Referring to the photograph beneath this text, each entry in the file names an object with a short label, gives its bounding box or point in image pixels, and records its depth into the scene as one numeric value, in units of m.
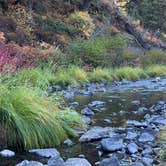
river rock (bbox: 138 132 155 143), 6.91
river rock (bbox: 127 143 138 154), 6.20
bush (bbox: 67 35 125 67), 20.19
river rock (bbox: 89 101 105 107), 10.86
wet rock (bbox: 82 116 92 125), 8.16
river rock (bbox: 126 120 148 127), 8.24
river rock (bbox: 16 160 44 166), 5.17
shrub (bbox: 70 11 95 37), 27.64
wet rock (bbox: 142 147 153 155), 6.12
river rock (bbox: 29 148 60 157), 5.82
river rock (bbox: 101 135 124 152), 6.28
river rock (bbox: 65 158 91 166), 5.30
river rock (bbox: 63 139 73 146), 6.49
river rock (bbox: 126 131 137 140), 7.02
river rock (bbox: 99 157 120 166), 5.25
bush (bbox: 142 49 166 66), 27.28
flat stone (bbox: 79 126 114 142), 6.84
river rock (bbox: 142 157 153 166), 5.55
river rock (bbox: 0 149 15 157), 5.75
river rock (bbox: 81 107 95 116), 9.38
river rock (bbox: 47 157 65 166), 5.19
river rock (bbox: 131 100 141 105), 12.07
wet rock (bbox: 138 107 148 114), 10.33
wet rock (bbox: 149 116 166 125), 8.63
